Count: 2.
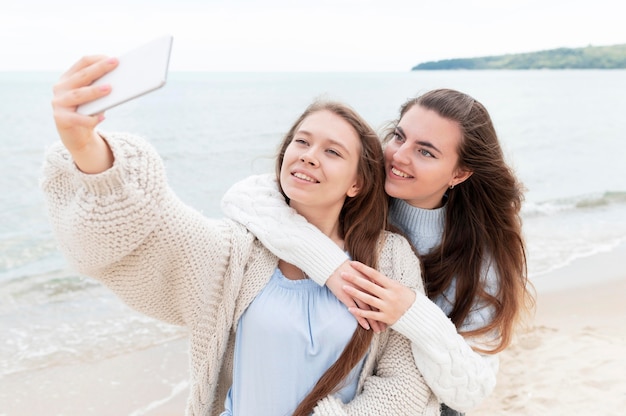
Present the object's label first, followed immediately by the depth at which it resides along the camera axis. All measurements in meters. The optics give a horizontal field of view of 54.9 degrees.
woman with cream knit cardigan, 1.72
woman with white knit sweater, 2.18
